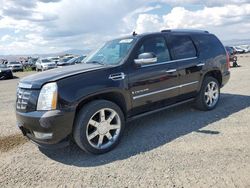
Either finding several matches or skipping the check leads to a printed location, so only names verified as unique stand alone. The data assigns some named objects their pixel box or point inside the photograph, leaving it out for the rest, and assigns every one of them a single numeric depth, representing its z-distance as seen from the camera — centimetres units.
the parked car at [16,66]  2637
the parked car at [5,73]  1679
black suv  304
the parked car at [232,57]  1490
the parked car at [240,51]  3893
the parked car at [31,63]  2859
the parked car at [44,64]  2396
